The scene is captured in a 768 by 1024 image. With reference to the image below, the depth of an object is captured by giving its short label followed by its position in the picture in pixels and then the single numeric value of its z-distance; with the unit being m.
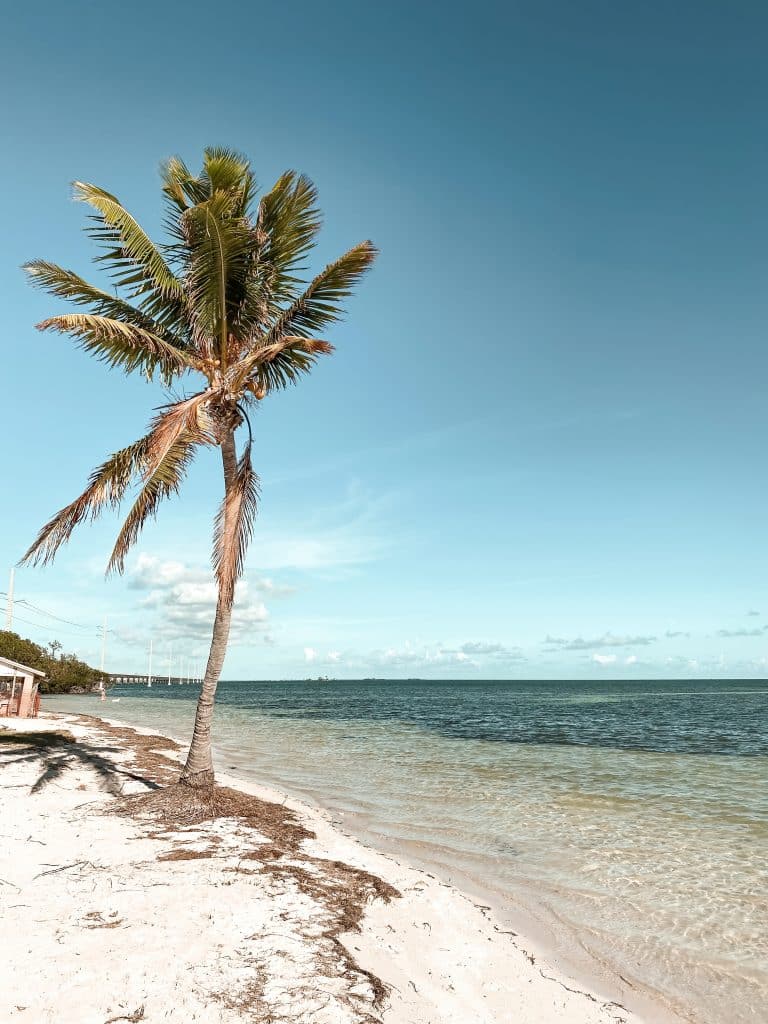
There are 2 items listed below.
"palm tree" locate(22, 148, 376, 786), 10.38
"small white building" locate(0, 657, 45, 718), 28.61
